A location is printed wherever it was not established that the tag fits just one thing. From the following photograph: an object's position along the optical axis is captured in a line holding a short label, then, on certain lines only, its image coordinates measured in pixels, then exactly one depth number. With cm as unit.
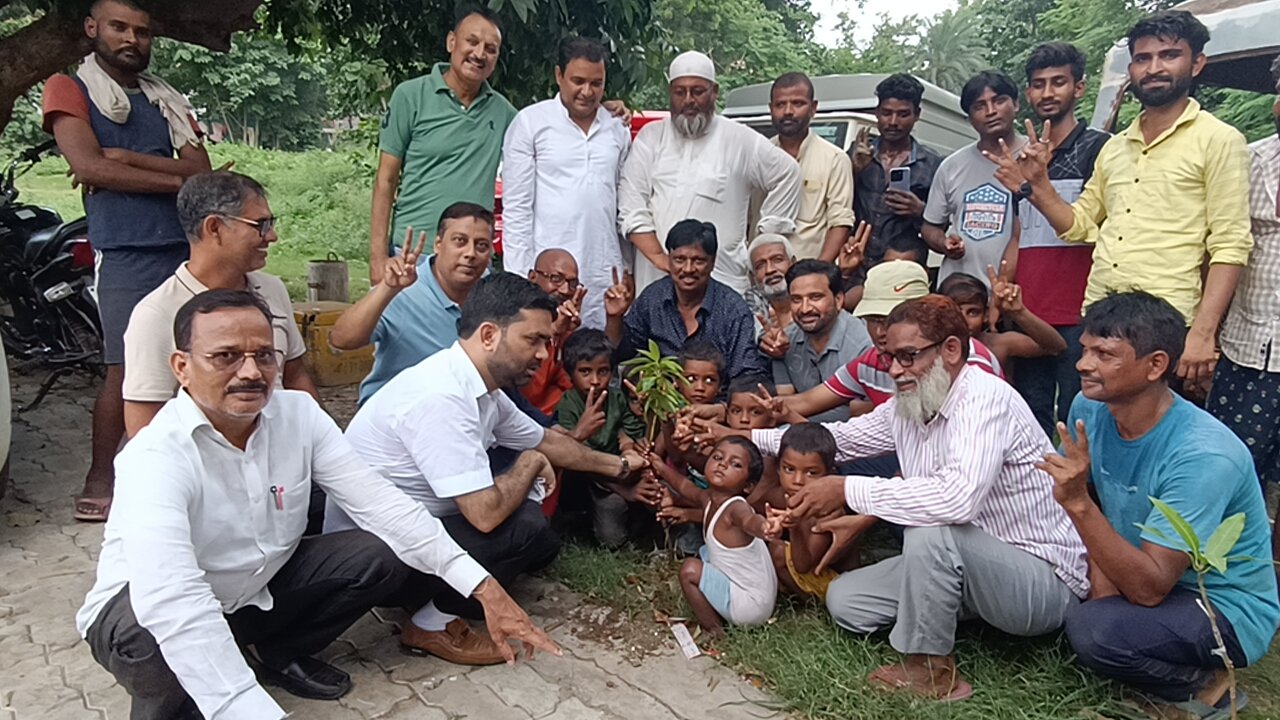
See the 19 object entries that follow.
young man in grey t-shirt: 436
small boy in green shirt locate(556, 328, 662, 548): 405
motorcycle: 598
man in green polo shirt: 436
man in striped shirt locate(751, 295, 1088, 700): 282
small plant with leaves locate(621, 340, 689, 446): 377
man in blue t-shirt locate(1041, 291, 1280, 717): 254
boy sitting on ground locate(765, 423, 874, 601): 321
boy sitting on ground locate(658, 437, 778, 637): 321
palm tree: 3450
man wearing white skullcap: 449
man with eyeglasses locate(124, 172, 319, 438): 313
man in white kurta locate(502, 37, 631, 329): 441
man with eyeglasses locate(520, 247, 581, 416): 420
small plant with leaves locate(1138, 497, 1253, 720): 191
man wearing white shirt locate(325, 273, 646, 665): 298
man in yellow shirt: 331
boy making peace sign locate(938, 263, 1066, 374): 379
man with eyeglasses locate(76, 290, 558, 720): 219
